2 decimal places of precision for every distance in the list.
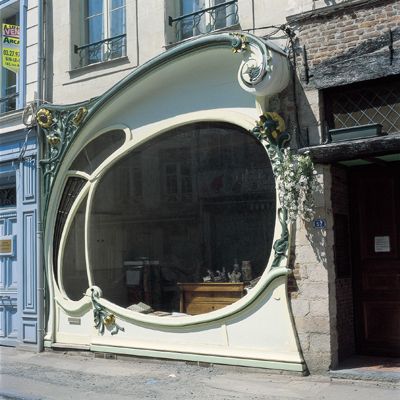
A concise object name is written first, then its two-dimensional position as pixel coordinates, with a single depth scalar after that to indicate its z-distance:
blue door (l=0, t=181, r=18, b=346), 11.33
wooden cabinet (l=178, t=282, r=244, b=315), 8.59
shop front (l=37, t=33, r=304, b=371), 8.07
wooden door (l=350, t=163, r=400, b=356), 8.12
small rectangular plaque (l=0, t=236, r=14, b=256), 11.40
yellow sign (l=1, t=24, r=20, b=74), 11.46
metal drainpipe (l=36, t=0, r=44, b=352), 10.50
